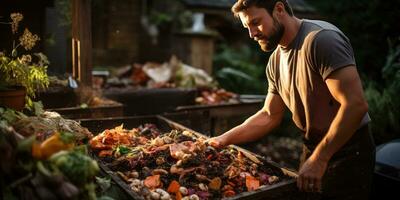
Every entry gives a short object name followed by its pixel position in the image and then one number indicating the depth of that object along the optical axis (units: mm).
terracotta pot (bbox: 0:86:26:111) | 3334
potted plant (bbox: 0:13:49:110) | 3371
